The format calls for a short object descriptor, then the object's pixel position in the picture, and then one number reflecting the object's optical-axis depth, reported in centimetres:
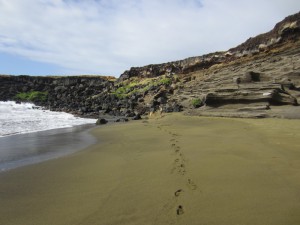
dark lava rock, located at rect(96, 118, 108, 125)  1978
